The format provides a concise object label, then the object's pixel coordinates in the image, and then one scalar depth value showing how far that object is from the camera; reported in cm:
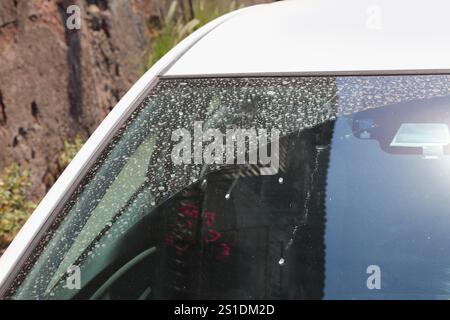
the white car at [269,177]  210
